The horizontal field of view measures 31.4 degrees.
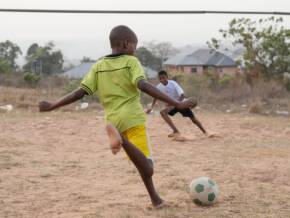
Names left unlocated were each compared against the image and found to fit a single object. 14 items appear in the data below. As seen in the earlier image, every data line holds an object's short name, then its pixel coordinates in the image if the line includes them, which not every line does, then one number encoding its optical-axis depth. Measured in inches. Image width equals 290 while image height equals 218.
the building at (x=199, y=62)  1574.8
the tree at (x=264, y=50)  668.1
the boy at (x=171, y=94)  330.2
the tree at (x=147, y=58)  1566.2
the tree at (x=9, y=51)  1278.3
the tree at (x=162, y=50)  1840.6
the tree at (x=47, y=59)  1325.0
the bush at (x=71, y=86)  683.4
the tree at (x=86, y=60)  1768.0
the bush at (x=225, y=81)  672.4
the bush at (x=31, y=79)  789.9
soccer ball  169.0
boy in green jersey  152.6
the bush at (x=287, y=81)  636.1
